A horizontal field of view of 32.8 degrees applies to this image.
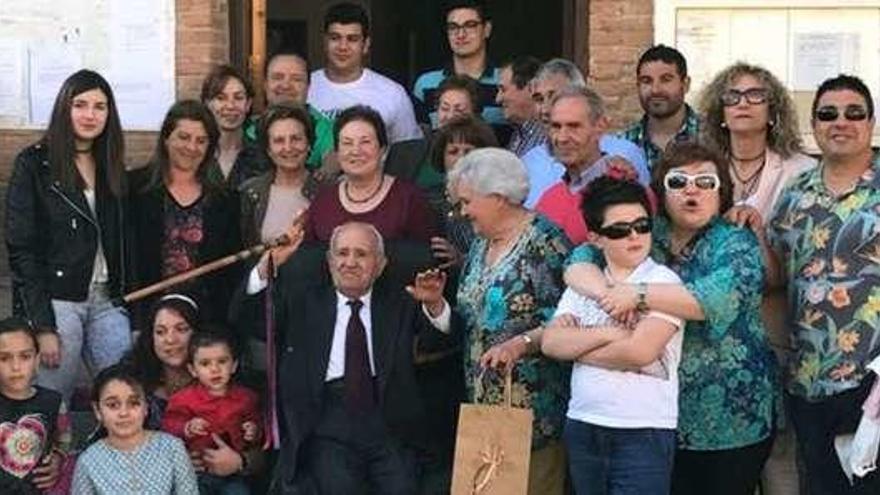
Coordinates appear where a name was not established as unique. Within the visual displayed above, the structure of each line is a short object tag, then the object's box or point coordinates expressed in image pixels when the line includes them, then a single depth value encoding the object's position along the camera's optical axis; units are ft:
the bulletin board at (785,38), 23.30
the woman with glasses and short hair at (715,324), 15.40
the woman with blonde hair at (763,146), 17.12
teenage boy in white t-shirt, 22.54
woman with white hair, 16.48
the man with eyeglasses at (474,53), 22.40
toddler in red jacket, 18.86
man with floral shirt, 15.70
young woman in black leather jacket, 19.24
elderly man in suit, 17.89
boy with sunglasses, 15.10
